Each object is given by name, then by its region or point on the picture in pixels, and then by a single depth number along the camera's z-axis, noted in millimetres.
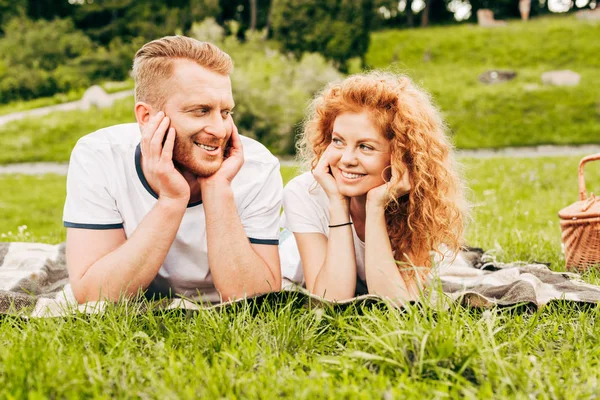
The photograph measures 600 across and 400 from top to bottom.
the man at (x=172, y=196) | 3145
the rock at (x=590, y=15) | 27880
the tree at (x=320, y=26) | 19812
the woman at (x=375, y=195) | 3381
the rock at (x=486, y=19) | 30234
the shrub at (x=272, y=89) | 14844
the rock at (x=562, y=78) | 20062
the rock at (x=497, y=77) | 21250
